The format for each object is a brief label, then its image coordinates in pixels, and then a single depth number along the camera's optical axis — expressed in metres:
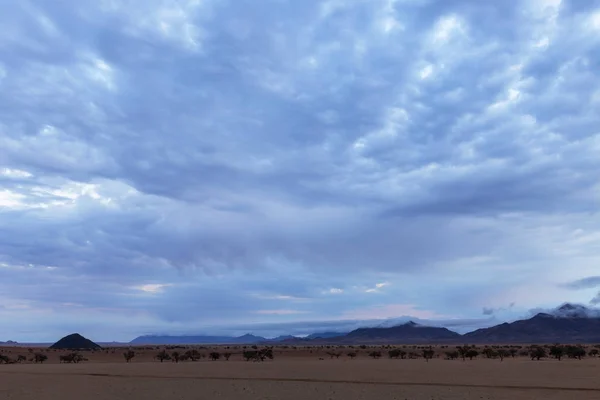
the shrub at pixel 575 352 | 61.90
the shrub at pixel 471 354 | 63.66
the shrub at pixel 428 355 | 62.99
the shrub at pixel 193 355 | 69.16
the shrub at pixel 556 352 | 61.16
